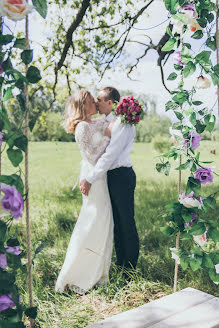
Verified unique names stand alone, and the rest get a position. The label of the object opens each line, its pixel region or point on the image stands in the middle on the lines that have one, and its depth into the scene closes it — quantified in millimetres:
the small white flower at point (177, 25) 2406
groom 3328
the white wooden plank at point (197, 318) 2082
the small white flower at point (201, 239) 2441
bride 3441
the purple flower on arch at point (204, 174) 2375
